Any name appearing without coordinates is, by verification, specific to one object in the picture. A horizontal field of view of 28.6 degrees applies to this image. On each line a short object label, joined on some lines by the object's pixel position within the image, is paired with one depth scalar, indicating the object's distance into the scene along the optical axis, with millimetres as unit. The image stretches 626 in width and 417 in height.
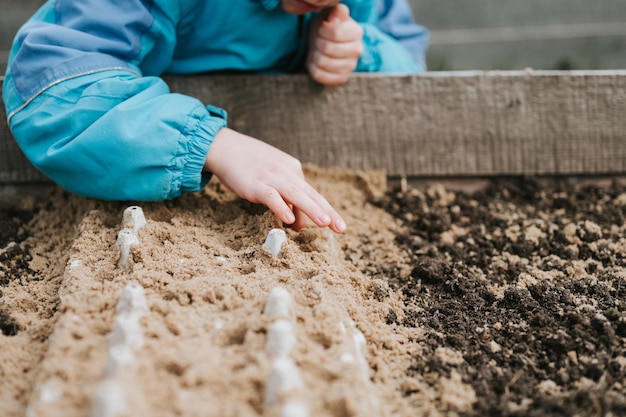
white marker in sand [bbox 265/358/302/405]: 782
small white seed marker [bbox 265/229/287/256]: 950
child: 997
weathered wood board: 1136
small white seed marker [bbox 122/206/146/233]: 968
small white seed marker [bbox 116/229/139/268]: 935
